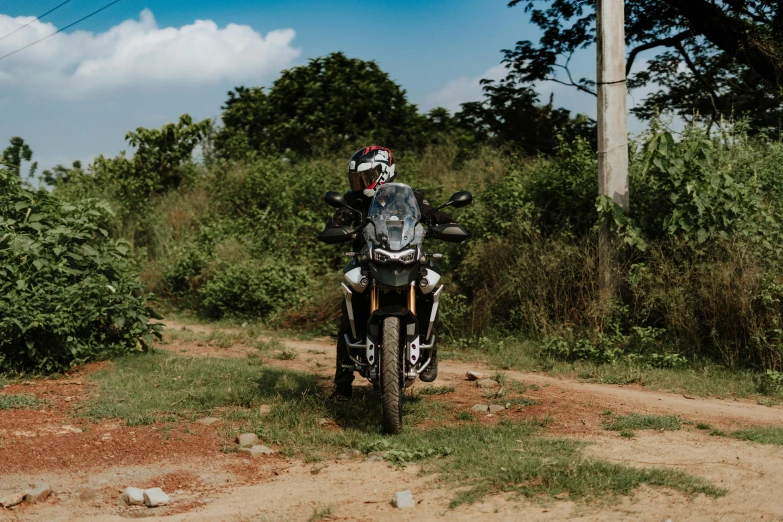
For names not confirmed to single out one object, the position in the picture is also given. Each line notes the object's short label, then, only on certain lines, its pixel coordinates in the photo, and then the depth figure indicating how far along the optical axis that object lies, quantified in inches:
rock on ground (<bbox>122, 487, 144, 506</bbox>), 181.9
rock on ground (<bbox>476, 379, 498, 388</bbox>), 306.5
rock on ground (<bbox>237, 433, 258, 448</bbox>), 224.4
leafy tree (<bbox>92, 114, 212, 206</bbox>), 737.6
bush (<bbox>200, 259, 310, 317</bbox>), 489.9
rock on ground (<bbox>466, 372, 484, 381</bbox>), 319.6
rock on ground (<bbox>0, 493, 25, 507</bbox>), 179.6
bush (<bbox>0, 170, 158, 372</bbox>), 317.1
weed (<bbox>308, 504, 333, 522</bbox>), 167.1
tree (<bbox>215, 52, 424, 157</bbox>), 773.3
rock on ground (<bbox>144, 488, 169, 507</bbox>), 180.4
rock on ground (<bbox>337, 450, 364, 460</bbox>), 211.9
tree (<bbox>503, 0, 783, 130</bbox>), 470.0
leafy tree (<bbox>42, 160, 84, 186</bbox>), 760.8
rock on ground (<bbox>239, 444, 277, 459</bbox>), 215.9
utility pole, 376.2
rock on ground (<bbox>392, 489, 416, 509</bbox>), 169.6
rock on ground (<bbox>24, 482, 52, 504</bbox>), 183.0
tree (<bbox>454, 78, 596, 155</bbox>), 614.2
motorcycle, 228.1
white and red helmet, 268.5
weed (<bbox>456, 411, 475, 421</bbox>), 253.0
